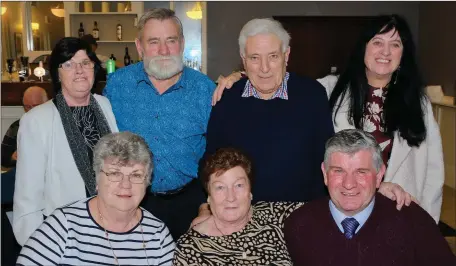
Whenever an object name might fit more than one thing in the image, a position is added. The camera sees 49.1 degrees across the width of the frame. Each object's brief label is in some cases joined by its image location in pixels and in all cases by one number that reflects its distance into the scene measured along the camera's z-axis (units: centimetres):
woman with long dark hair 251
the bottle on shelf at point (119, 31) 770
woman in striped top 192
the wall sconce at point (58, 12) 757
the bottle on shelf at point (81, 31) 763
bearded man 257
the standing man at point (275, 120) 237
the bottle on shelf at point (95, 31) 768
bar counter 580
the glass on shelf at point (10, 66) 662
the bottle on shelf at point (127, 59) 771
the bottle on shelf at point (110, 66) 589
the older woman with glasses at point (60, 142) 222
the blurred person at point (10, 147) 390
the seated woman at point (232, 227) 203
